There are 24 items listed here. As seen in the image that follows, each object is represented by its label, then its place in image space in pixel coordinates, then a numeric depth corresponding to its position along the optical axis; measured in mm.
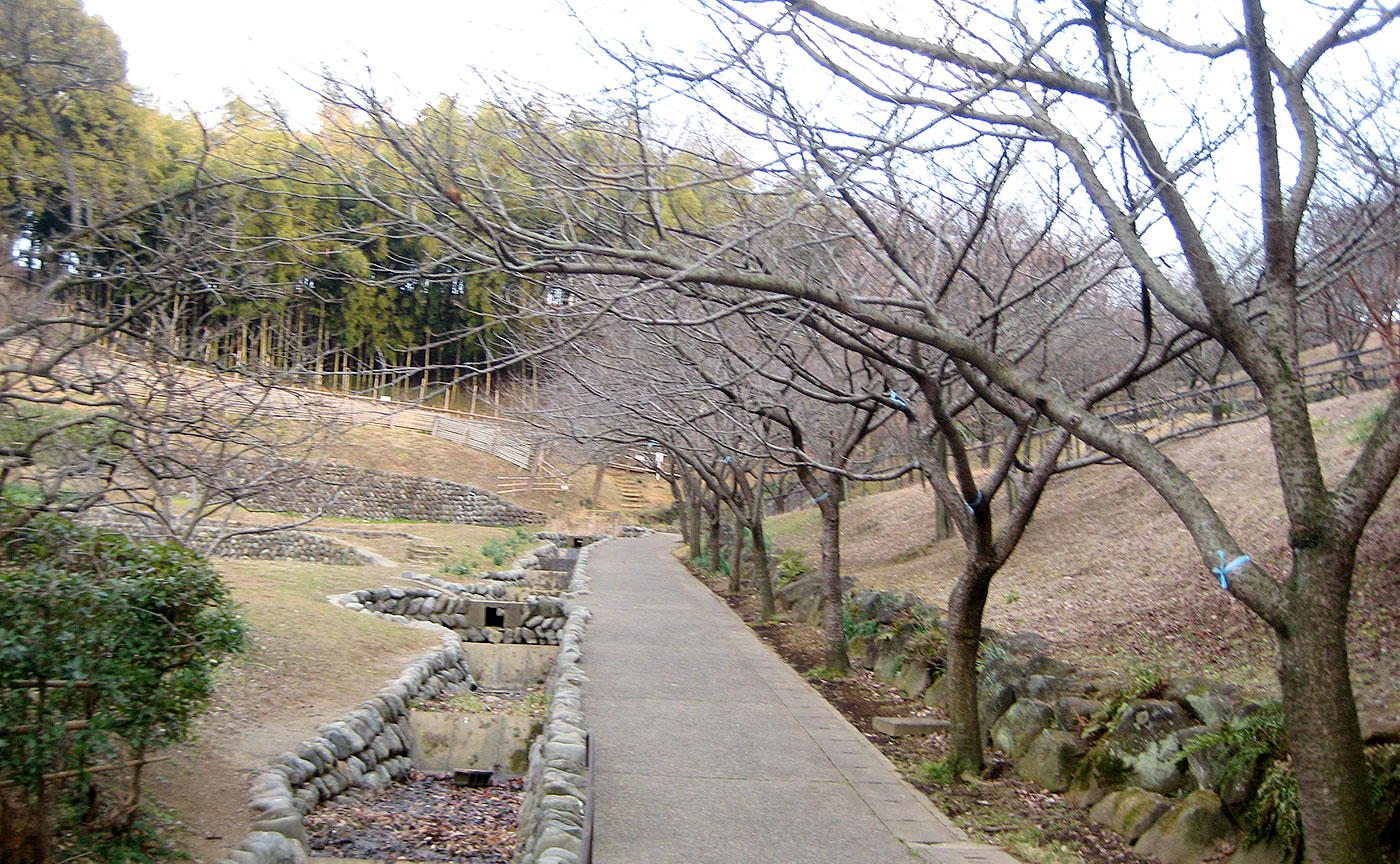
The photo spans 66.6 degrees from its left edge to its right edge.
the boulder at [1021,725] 8367
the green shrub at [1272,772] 5262
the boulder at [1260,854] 5445
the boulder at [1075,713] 7883
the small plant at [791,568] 21984
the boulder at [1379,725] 5562
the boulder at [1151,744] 6641
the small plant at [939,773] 8172
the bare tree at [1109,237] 4898
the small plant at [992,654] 9969
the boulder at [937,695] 10819
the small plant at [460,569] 23070
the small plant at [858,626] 14211
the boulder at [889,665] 12250
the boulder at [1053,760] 7609
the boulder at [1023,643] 10531
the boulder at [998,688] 9148
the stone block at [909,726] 9867
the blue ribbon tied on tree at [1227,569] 5086
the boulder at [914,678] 11422
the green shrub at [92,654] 4613
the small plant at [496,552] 26766
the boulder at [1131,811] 6402
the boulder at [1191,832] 5906
